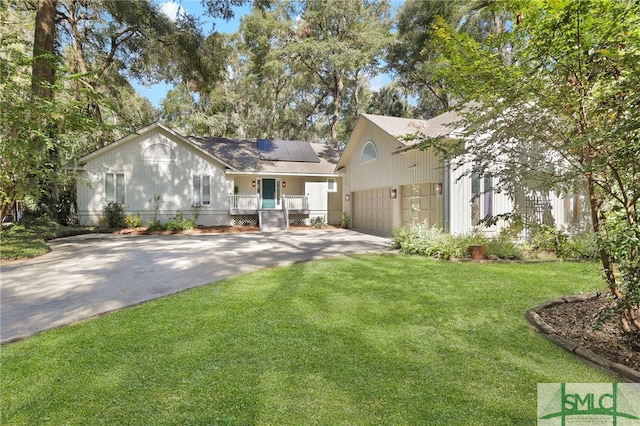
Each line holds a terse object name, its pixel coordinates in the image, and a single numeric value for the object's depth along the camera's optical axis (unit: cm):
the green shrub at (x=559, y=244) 817
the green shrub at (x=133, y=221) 1554
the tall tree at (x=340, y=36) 2105
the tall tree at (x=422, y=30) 1664
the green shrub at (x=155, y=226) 1534
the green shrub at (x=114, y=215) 1531
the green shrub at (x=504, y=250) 817
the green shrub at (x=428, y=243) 813
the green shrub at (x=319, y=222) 1803
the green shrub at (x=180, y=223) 1553
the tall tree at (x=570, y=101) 272
